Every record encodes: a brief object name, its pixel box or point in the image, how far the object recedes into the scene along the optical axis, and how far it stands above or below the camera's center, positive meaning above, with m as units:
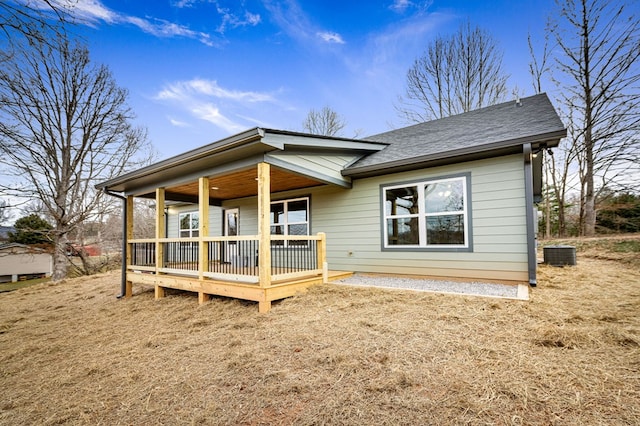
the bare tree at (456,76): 16.44 +8.21
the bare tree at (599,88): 12.16 +5.73
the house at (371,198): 5.23 +0.54
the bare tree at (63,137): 11.03 +3.65
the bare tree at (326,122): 21.36 +7.21
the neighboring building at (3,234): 17.33 -0.45
